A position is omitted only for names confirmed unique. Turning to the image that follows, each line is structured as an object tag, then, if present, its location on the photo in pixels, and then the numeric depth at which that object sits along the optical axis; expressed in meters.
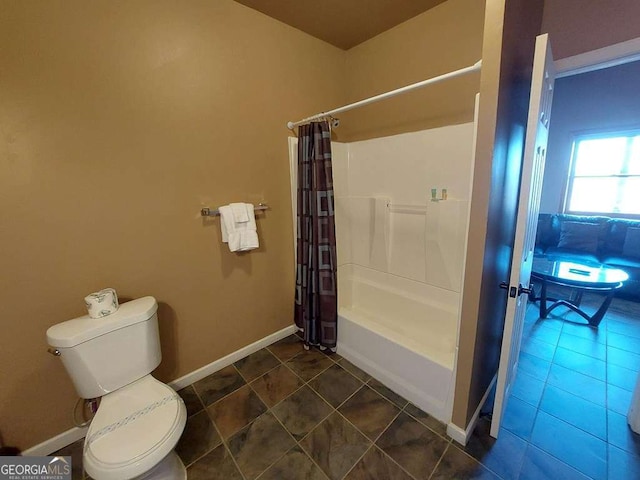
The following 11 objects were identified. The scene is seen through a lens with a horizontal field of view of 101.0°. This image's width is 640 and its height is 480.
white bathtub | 1.54
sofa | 3.06
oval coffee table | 2.24
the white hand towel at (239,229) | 1.80
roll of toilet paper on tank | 1.31
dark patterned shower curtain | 1.91
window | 3.70
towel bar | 1.76
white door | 1.10
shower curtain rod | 1.18
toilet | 1.02
